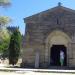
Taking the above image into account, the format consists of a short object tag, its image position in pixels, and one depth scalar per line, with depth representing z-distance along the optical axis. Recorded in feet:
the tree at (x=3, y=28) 29.77
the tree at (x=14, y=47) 49.78
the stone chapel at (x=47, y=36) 40.70
